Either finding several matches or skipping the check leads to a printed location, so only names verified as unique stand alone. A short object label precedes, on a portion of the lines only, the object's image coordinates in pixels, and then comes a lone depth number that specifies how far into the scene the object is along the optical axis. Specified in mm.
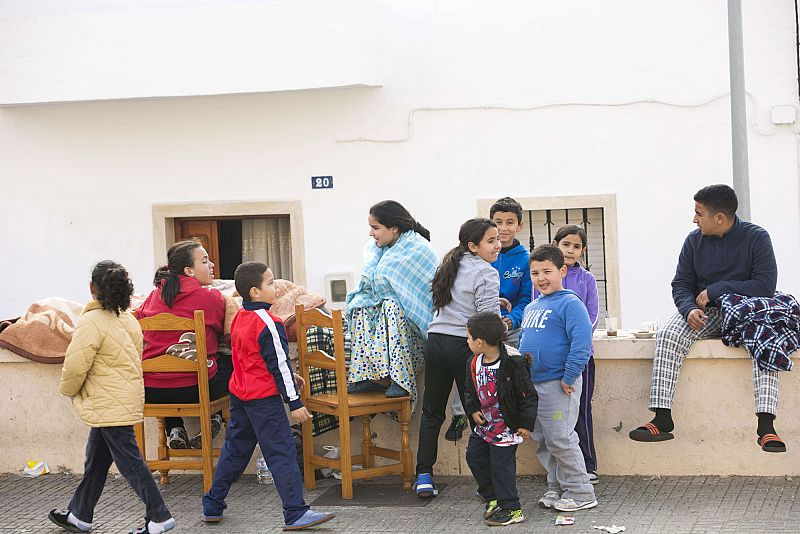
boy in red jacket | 6391
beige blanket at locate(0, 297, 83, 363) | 7926
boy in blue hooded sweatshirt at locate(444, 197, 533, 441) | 7273
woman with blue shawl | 7152
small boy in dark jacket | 6246
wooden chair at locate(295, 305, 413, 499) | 6949
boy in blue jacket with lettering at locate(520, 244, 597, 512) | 6520
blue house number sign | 12531
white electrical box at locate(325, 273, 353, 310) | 12531
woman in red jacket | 7336
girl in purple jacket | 7082
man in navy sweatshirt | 6660
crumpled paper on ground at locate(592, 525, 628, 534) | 6135
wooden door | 13180
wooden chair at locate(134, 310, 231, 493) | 7168
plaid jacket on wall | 6582
